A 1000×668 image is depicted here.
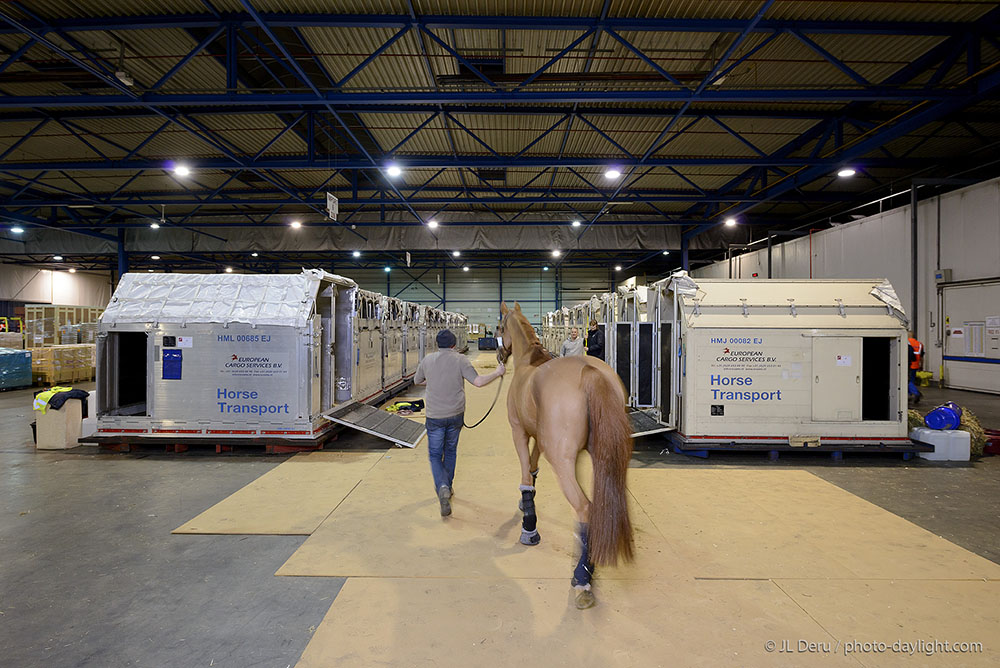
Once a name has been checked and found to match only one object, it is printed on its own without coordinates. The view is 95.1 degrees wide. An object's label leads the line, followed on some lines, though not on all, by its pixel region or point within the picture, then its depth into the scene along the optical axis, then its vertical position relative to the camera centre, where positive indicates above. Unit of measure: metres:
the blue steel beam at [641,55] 7.48 +4.78
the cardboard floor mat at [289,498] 4.58 -1.93
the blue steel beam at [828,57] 7.71 +4.86
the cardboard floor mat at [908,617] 2.76 -1.89
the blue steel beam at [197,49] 7.81 +4.87
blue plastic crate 14.17 -1.13
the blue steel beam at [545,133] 11.08 +5.10
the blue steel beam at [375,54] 7.59 +4.90
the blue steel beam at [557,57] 7.54 +4.82
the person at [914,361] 10.06 -0.53
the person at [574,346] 10.80 -0.25
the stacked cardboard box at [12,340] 17.38 -0.30
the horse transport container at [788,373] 6.93 -0.56
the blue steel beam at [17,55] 7.86 +4.78
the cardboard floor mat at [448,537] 3.73 -1.91
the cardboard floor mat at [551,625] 2.70 -1.90
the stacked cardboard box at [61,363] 15.23 -1.05
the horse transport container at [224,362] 7.32 -0.46
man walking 4.73 -0.69
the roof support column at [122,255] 21.64 +3.73
